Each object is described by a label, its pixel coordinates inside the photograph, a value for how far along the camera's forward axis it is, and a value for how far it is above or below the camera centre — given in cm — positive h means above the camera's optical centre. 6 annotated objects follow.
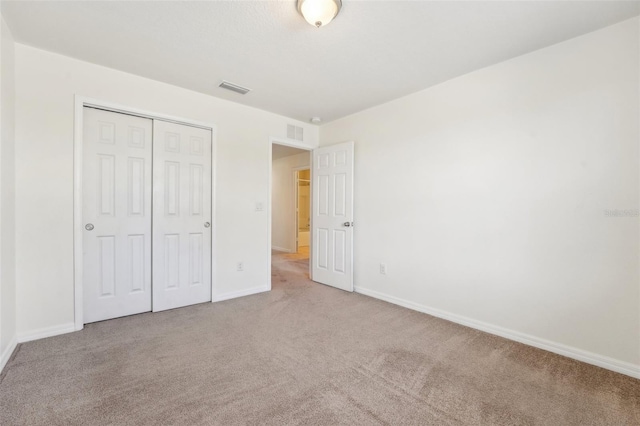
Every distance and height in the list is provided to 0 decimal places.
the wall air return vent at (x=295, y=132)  408 +116
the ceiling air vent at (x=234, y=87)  299 +134
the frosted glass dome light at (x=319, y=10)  174 +127
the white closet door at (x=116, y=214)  268 -5
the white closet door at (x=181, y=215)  305 -6
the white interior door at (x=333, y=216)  388 -7
